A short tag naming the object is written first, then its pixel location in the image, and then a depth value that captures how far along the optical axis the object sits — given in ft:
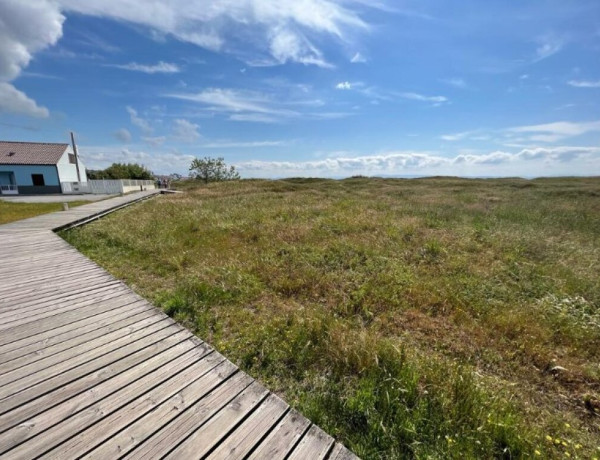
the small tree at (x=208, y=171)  207.32
